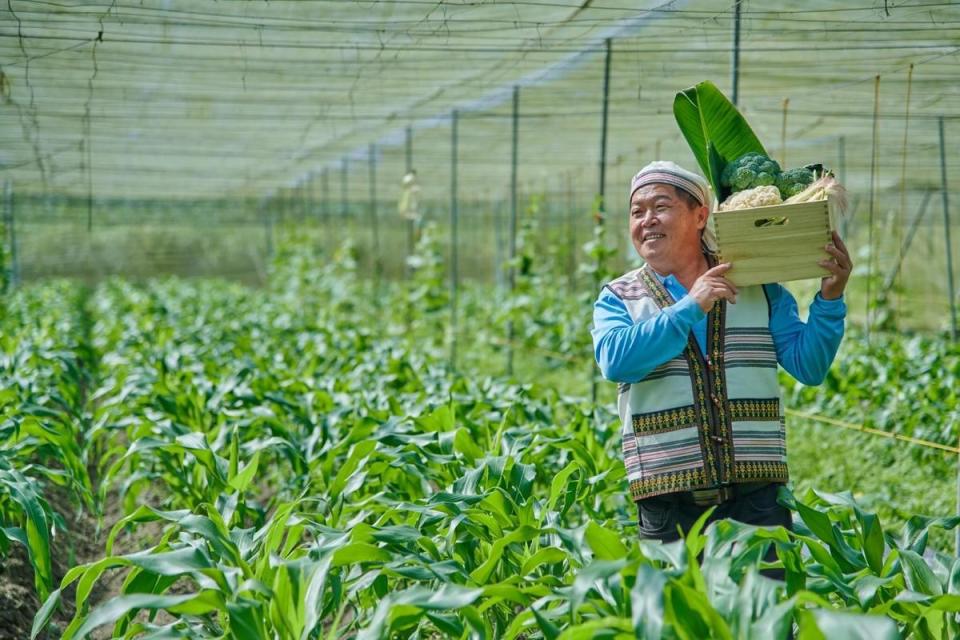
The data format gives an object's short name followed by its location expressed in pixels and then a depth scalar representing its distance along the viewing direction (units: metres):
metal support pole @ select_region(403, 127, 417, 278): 14.42
